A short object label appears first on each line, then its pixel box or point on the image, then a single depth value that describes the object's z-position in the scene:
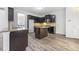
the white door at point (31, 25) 5.26
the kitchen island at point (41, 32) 3.32
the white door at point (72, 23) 3.23
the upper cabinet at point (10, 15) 2.60
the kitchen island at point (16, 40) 1.10
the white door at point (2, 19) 1.84
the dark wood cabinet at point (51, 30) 4.73
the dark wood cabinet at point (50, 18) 4.71
